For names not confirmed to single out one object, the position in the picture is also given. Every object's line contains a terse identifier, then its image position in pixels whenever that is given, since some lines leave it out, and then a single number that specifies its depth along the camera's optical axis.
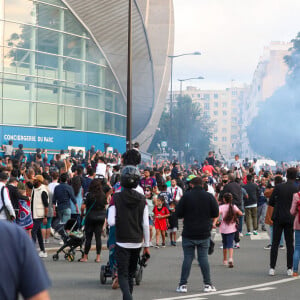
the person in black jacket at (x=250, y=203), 23.20
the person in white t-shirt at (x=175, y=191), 20.77
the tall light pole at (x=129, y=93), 26.48
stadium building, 43.53
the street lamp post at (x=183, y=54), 62.53
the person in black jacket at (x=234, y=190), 19.10
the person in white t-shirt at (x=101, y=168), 23.03
